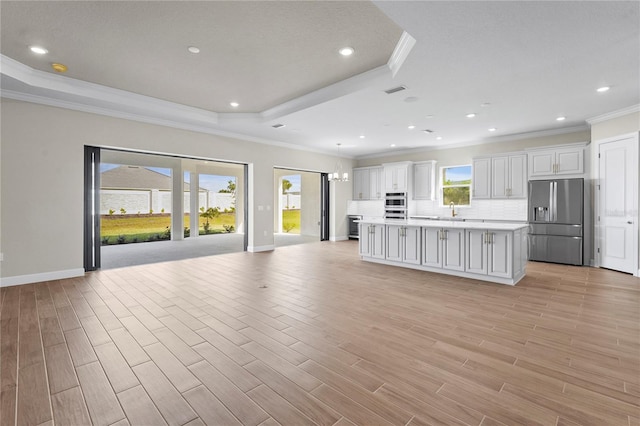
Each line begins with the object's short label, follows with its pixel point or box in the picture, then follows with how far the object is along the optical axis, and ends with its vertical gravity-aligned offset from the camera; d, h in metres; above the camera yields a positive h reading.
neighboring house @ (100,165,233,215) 10.15 +0.70
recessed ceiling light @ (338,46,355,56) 3.41 +1.88
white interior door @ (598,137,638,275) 4.98 +0.07
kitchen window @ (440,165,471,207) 8.01 +0.68
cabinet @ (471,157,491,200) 7.20 +0.77
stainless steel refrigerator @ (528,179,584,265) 5.81 -0.23
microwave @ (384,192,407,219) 8.80 +0.14
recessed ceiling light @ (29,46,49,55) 3.45 +1.92
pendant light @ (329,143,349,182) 9.54 +1.39
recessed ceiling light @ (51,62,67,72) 3.89 +1.92
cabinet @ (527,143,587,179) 6.02 +1.02
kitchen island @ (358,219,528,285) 4.48 -0.65
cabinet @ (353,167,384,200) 9.68 +0.90
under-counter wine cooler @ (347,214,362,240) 10.30 -0.61
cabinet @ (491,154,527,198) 6.70 +0.78
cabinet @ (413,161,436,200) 8.48 +0.87
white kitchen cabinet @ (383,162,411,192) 8.75 +1.00
